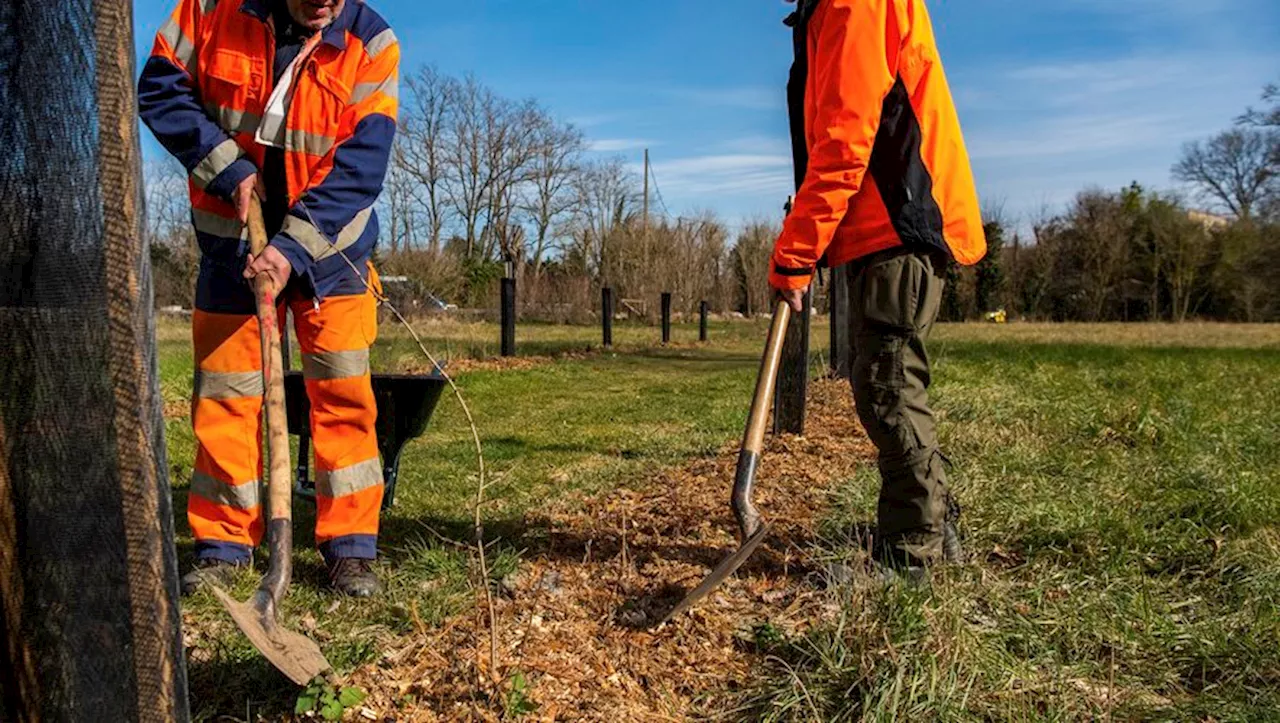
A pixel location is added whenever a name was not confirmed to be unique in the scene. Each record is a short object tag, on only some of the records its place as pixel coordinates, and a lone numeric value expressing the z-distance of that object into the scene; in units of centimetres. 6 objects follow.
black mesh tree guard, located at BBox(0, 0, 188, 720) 148
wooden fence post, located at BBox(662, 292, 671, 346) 2067
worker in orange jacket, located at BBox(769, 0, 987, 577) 271
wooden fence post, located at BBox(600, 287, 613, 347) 1855
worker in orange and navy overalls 288
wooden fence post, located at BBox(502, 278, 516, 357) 1451
